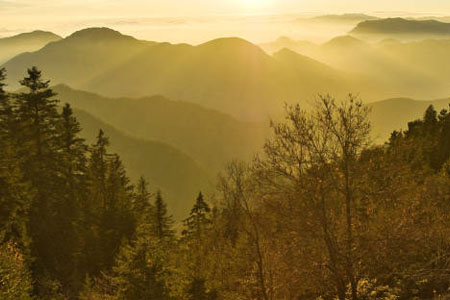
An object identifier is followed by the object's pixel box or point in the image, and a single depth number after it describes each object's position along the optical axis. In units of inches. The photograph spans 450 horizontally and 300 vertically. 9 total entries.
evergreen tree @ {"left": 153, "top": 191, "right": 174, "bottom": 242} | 2443.4
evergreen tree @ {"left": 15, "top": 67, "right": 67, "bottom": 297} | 1406.3
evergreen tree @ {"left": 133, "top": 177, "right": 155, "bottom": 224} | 1923.4
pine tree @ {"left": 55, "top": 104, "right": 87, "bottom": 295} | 1453.0
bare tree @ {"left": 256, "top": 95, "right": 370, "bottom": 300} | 805.9
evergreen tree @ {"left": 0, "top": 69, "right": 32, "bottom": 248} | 1202.0
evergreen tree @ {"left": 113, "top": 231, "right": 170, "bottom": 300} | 849.5
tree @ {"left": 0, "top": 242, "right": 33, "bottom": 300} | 865.5
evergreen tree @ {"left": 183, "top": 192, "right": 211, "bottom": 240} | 2414.5
